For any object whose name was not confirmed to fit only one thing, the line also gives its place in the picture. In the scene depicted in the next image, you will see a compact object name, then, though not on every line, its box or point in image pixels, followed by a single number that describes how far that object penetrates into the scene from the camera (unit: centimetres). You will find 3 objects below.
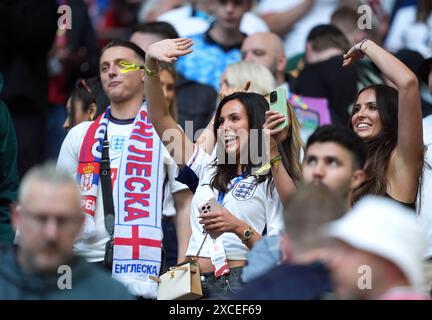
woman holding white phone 1373
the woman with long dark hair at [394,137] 1369
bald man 1983
